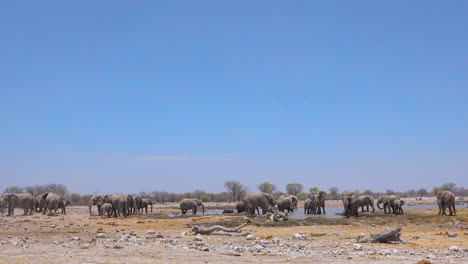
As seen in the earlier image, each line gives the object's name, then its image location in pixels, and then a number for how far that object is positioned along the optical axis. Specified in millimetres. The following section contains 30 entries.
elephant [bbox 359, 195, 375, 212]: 49297
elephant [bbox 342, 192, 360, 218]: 42622
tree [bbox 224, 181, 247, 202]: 121938
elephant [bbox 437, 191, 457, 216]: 40594
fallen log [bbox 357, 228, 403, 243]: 20125
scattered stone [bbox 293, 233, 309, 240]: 22641
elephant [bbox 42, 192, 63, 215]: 47462
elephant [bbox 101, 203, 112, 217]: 44412
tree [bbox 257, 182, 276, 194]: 121212
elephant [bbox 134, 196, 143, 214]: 54553
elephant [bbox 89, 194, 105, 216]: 51906
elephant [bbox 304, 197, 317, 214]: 50500
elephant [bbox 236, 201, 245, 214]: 54219
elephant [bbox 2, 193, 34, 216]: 46062
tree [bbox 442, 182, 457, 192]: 121938
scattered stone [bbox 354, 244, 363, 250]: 18083
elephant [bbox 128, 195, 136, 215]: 51000
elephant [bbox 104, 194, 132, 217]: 45156
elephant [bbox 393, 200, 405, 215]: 46522
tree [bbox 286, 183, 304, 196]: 124688
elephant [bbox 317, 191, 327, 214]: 50438
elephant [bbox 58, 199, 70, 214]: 51906
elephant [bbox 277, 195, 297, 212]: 52000
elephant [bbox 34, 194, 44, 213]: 52581
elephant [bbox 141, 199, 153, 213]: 56956
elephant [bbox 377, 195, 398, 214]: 47906
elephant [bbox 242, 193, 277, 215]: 44656
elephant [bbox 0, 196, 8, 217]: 46631
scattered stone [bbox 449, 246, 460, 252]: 17859
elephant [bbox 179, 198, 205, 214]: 54622
